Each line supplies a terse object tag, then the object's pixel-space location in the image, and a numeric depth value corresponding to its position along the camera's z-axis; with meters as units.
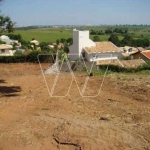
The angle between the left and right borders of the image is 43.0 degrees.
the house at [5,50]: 32.56
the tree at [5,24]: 8.85
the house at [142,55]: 23.29
